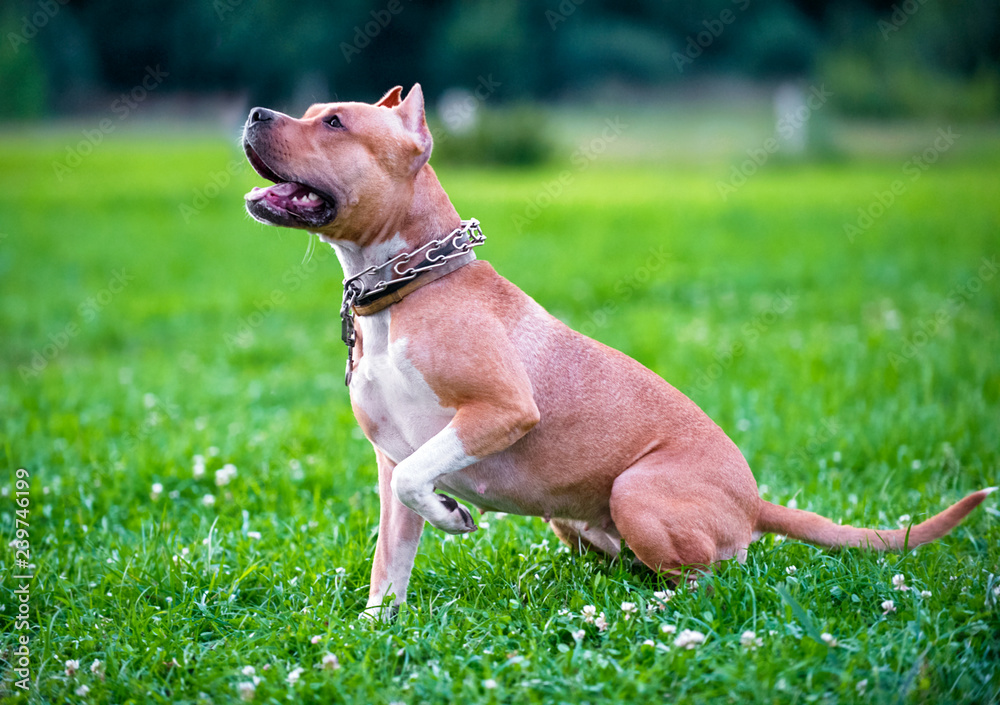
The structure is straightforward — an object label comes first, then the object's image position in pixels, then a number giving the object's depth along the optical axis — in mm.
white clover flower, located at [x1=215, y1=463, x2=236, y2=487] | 4613
